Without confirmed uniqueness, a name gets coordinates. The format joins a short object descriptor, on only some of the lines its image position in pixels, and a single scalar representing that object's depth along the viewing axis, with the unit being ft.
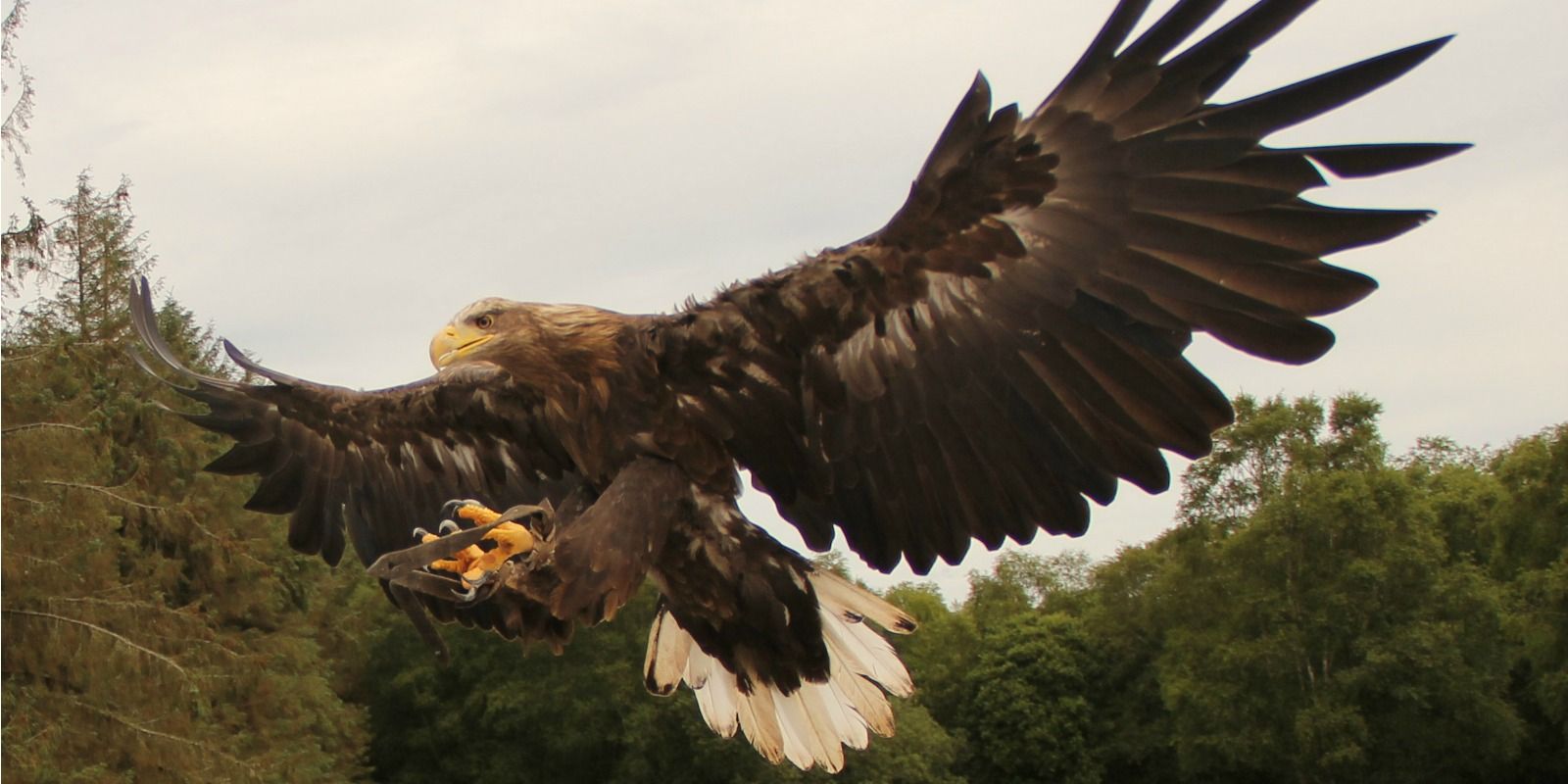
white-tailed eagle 11.34
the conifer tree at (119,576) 46.62
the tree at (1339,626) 87.86
